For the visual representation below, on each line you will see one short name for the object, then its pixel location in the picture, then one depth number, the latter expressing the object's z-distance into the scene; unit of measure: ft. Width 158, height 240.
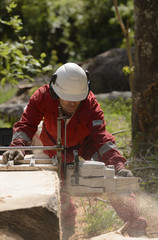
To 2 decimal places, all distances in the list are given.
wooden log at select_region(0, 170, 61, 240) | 14.56
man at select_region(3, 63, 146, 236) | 21.22
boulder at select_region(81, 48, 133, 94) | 59.52
